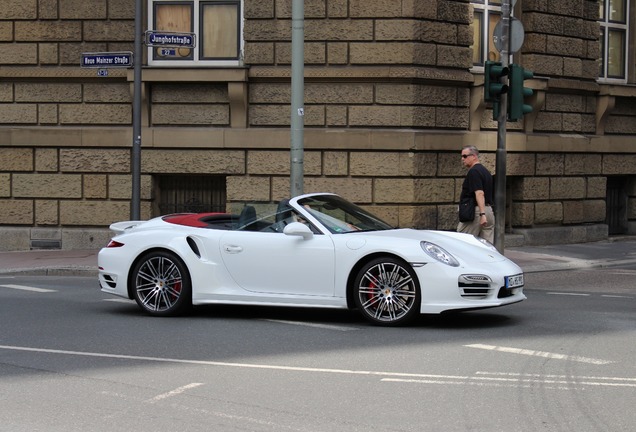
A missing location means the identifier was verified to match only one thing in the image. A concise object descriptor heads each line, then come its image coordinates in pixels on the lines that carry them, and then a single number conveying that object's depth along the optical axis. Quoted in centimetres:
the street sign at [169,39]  1600
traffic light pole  1542
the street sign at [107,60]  1608
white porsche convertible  975
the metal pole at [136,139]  1639
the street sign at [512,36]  1566
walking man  1336
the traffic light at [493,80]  1504
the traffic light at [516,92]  1518
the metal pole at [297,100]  1455
